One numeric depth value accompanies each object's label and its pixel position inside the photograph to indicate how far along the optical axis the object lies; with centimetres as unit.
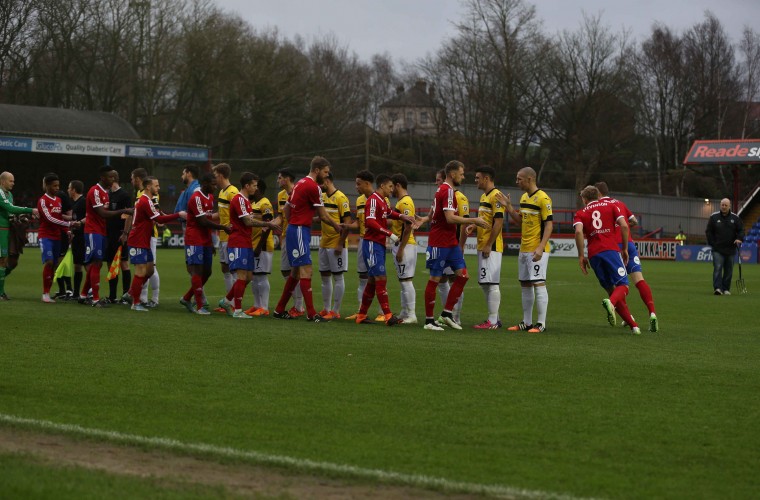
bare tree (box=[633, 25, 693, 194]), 7175
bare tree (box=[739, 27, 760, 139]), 7294
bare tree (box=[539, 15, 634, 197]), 6750
